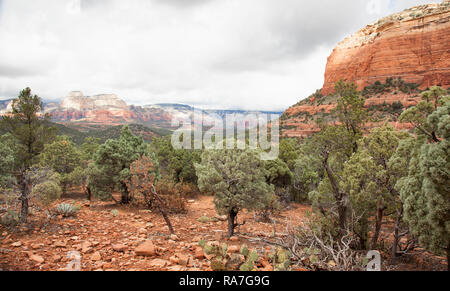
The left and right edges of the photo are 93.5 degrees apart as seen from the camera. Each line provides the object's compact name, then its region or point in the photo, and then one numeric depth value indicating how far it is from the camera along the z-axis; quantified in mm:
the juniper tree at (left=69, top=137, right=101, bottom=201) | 12648
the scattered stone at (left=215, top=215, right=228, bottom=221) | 12422
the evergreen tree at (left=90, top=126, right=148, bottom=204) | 12250
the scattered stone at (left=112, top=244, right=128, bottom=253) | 6394
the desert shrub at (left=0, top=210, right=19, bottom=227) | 7357
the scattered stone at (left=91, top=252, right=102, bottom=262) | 5700
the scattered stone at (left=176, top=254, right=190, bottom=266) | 5484
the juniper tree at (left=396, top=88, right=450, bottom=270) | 4359
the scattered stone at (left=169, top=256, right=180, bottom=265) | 5659
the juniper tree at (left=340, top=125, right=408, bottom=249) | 6605
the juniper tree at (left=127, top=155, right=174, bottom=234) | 8654
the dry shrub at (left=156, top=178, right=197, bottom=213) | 13033
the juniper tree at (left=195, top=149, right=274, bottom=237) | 8617
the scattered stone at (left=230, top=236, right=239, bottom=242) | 8639
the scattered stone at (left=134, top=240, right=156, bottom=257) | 6098
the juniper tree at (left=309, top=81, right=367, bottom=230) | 9396
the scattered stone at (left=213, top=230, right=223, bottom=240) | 9027
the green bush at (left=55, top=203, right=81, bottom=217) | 9047
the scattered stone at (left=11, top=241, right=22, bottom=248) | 6212
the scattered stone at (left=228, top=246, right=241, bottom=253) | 6812
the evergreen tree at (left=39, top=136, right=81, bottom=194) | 15652
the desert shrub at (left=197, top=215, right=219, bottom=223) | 11688
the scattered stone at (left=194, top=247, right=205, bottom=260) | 6168
